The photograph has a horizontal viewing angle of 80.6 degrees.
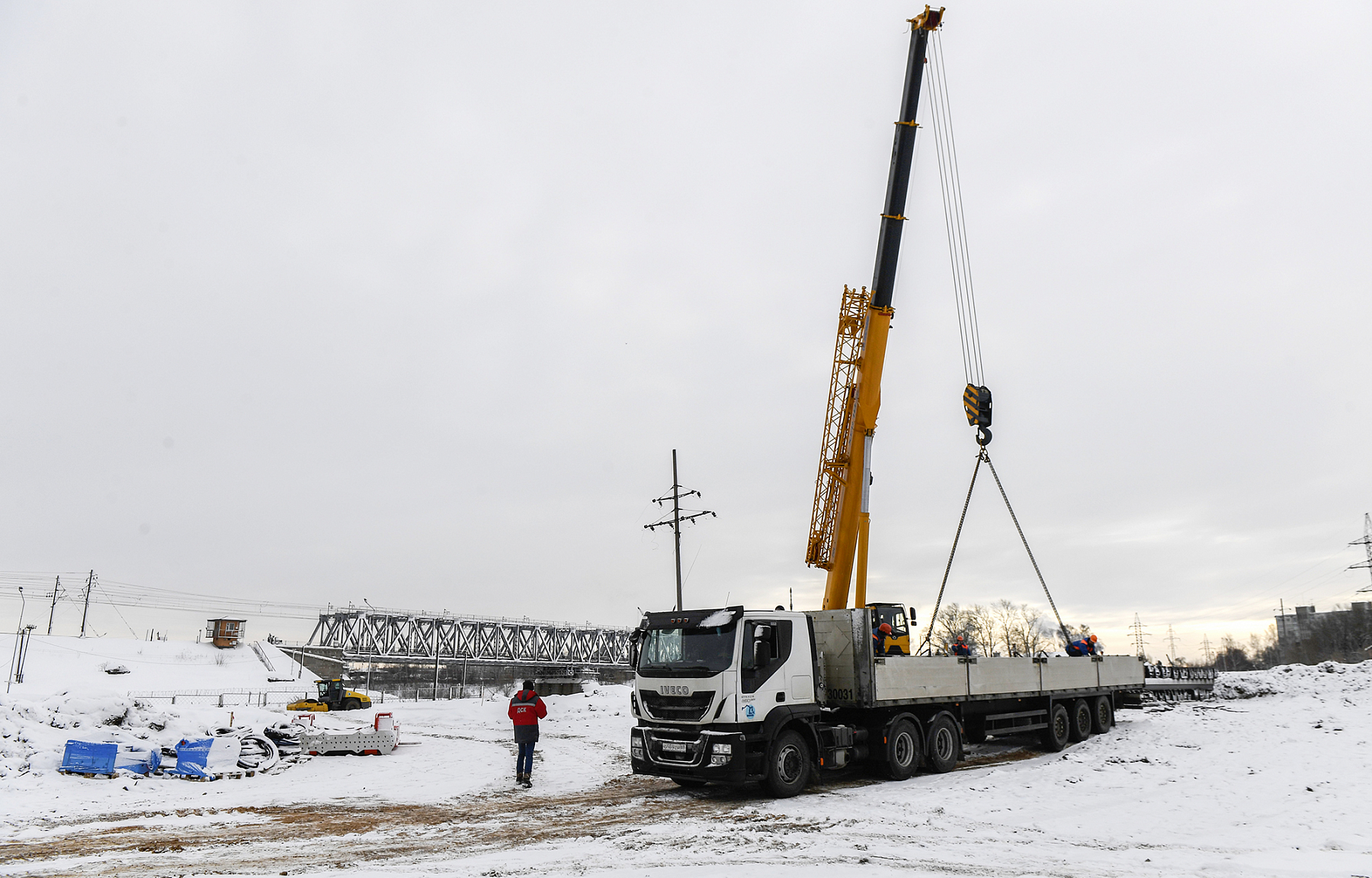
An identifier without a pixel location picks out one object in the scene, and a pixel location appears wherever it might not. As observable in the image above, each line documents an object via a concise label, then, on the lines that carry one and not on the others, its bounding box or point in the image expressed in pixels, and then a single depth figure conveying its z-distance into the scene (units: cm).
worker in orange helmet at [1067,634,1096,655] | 1936
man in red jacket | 1467
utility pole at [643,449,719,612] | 3403
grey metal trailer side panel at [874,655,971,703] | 1415
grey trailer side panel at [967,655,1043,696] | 1579
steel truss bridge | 8538
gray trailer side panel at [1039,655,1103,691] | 1766
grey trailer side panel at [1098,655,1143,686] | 1961
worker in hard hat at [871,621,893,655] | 1432
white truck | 1252
